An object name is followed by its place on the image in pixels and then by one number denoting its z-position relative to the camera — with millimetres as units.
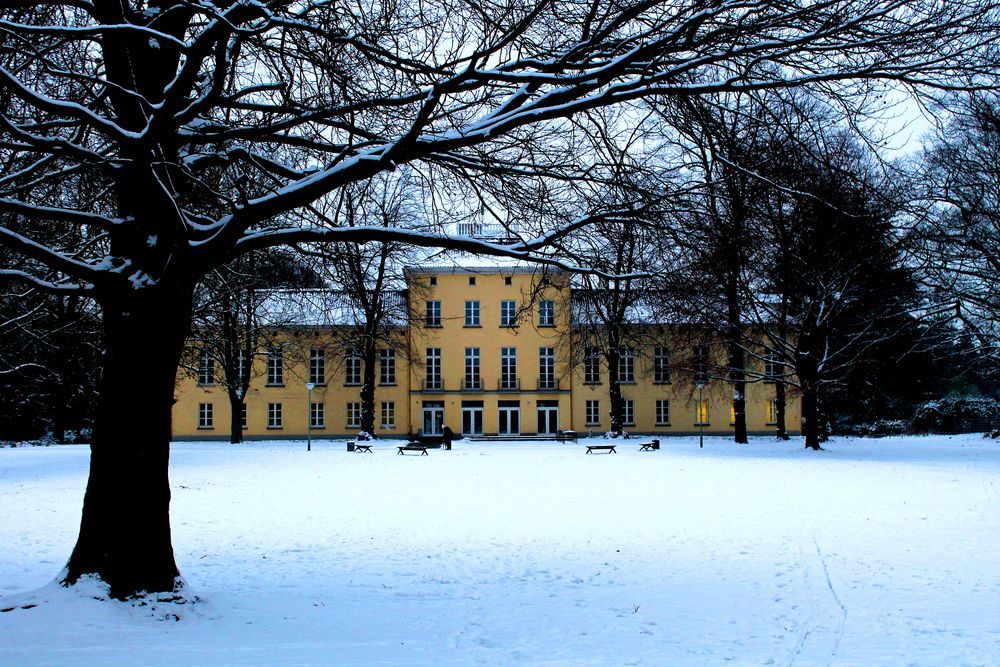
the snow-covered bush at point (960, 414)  45406
